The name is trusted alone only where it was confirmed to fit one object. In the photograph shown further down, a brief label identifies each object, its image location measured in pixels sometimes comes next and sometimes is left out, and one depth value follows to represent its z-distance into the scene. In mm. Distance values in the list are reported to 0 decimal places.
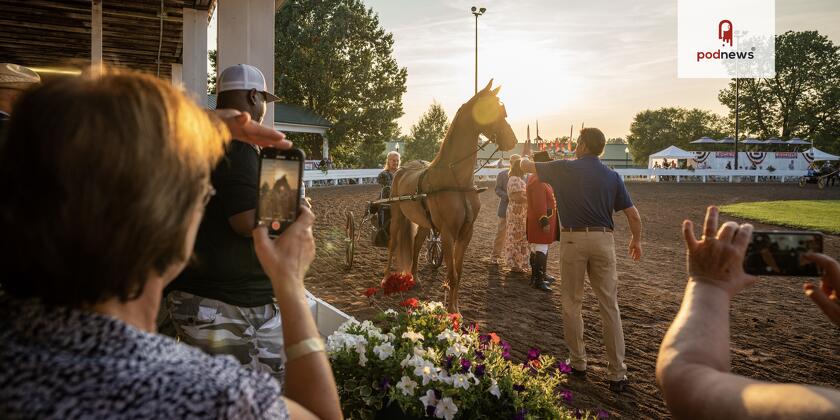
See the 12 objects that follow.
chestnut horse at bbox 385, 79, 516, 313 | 6500
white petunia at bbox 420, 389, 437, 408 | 2553
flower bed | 2637
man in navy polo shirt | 4777
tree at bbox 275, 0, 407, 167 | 45781
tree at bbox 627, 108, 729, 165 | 84375
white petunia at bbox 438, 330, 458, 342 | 3059
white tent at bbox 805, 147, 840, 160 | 53344
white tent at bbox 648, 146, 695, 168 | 56625
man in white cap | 1974
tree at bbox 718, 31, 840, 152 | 63156
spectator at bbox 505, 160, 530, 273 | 9305
